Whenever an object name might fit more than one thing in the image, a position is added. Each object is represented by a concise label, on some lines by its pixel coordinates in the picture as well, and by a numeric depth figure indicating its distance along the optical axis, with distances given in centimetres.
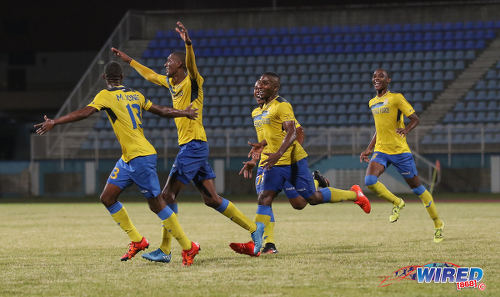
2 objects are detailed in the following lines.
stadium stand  5944
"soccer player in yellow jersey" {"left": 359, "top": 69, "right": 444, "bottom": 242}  2292
